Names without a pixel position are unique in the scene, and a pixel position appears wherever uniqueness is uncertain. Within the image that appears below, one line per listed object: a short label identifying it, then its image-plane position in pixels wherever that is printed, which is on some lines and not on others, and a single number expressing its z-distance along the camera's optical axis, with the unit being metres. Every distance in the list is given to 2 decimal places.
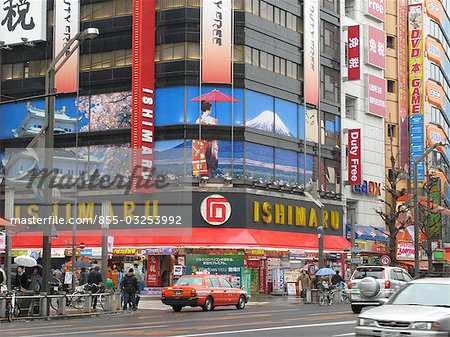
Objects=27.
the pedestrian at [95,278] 36.61
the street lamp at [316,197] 46.38
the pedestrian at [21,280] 31.66
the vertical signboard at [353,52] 63.22
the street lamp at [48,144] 29.05
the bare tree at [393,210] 54.91
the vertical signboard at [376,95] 67.25
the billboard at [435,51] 76.81
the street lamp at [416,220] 49.66
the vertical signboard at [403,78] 71.50
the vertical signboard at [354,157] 62.75
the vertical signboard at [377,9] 68.19
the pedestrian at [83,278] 38.75
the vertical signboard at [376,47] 67.25
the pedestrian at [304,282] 44.75
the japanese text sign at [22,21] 56.91
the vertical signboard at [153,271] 50.62
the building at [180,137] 50.91
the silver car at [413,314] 13.57
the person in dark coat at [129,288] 34.34
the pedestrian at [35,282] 30.84
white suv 29.23
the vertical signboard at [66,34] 55.62
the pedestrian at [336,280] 44.81
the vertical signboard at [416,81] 71.50
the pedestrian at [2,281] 28.75
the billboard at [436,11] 78.31
